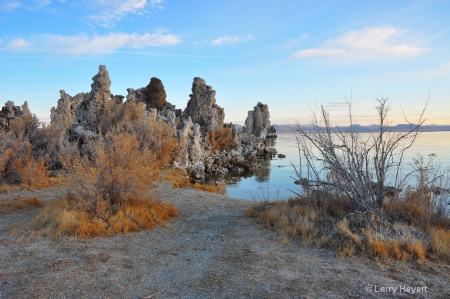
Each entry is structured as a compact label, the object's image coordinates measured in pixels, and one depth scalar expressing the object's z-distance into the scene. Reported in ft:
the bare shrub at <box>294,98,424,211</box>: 25.62
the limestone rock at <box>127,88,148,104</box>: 144.66
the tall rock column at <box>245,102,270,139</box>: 233.35
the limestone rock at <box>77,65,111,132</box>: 71.92
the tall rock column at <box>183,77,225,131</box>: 134.21
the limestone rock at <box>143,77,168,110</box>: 157.28
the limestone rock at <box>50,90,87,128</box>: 116.57
